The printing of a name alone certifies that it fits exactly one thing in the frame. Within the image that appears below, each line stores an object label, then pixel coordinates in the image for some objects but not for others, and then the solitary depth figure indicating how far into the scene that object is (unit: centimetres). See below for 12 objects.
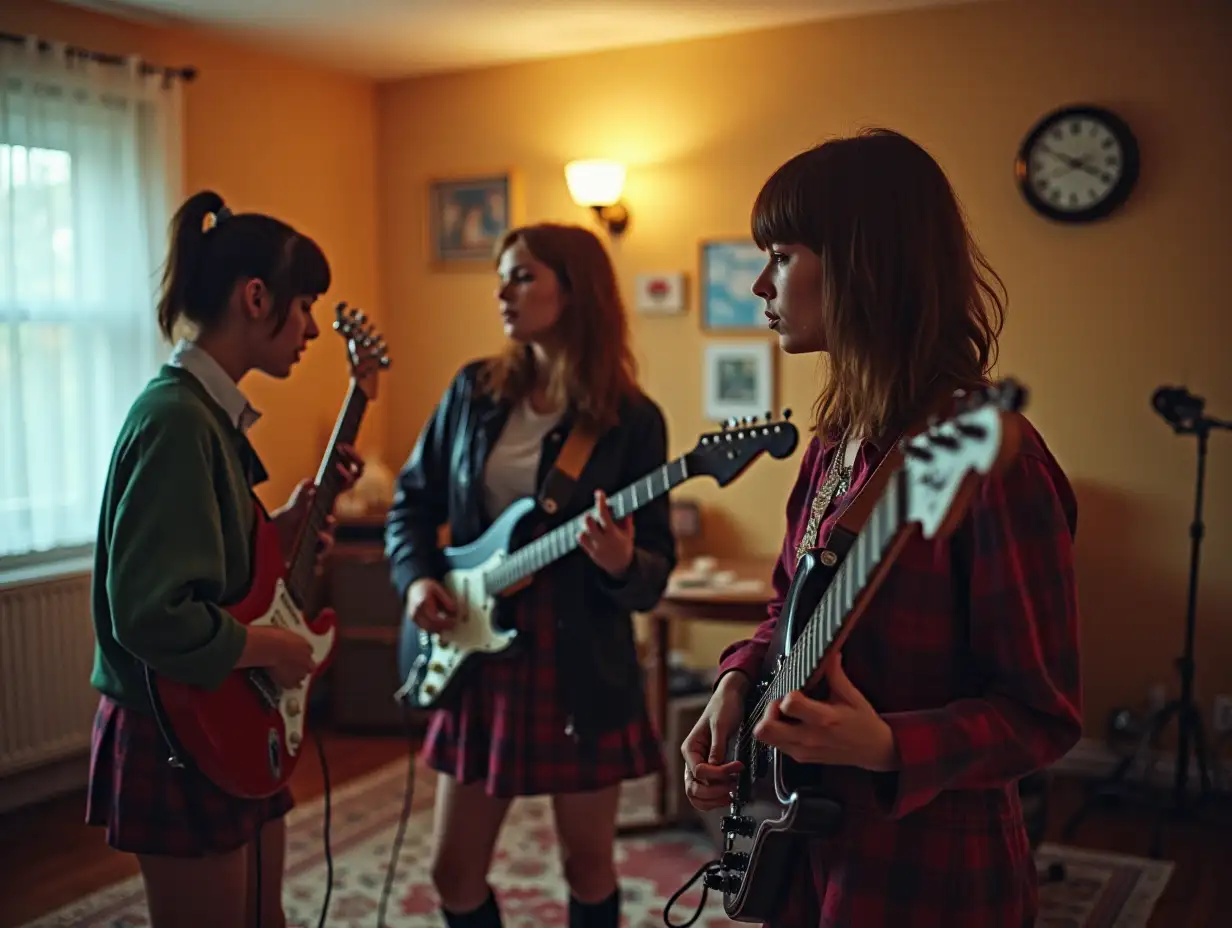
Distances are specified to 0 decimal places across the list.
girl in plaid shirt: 99
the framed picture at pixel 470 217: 450
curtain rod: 328
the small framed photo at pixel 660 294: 421
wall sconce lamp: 408
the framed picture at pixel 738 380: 407
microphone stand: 318
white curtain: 332
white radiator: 328
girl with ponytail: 146
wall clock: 347
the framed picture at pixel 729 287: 407
